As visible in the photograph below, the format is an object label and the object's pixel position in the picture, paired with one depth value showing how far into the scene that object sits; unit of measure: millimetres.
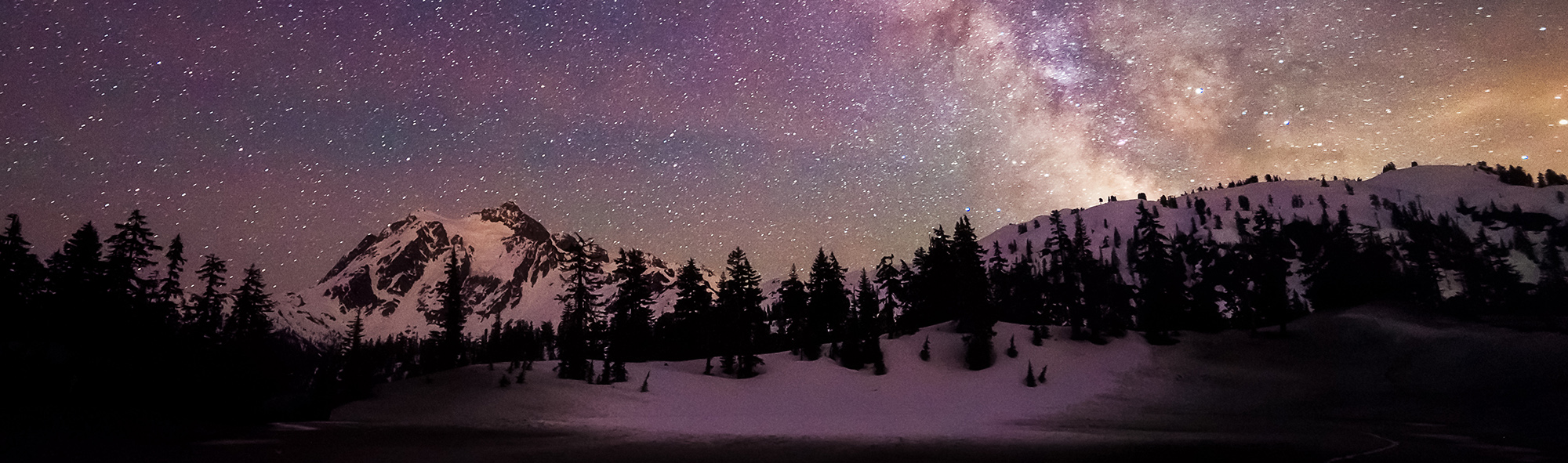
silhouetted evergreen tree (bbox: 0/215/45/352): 44750
